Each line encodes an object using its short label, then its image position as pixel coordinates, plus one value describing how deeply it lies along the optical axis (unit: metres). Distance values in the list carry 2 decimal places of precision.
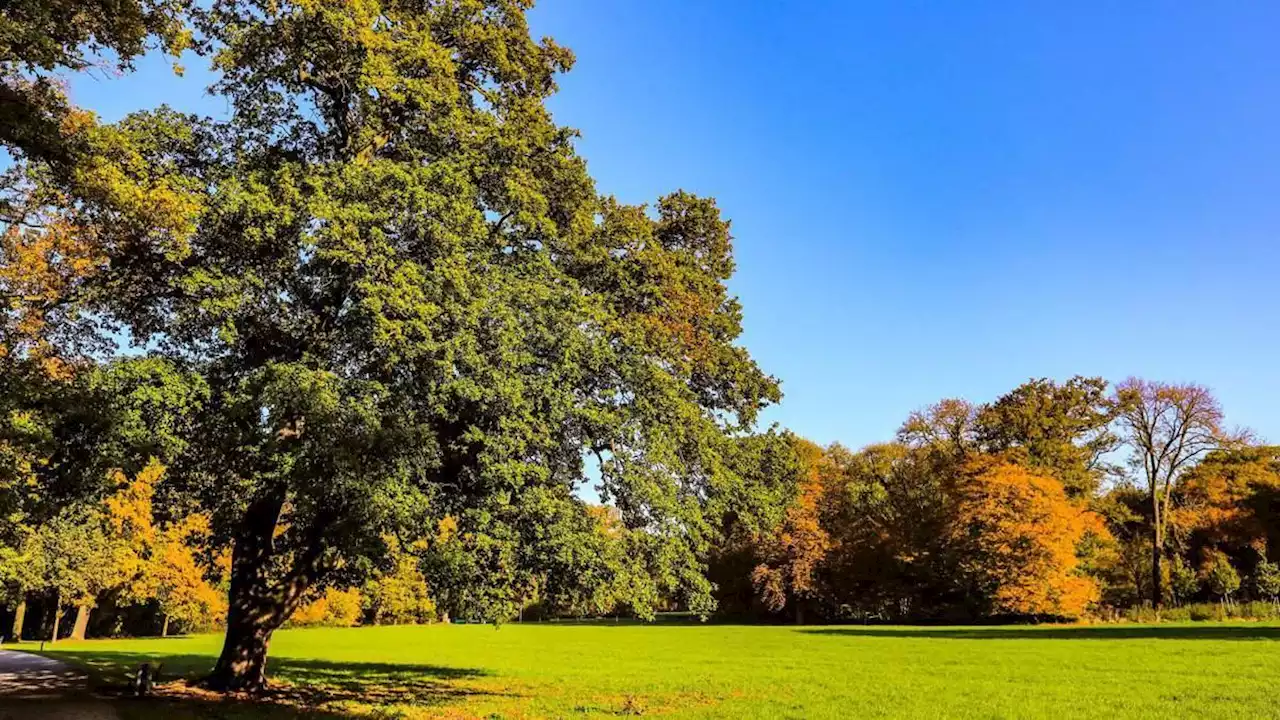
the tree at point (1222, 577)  54.41
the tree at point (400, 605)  67.94
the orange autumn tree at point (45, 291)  14.42
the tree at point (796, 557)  59.88
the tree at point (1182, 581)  55.94
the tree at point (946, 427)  62.62
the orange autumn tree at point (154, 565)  45.41
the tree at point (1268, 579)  52.66
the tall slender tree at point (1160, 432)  53.09
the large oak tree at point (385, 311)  12.62
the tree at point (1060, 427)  57.41
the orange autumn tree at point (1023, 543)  48.41
